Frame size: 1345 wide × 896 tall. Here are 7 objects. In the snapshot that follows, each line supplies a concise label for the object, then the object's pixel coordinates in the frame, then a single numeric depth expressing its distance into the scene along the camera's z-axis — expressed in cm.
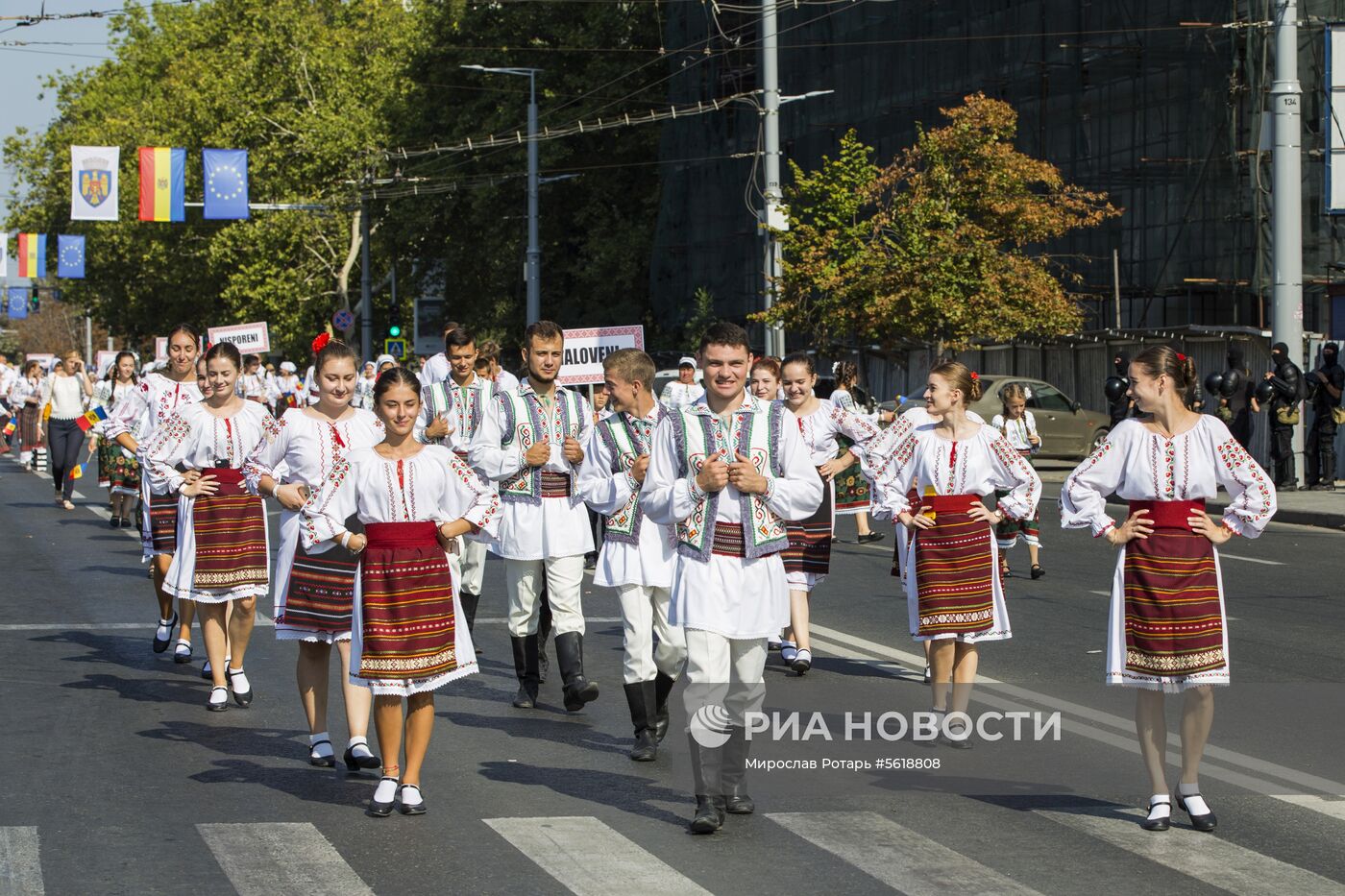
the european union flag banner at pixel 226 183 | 4650
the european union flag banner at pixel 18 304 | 10756
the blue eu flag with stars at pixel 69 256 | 6494
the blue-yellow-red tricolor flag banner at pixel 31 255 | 6944
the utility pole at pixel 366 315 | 5538
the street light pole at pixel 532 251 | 4394
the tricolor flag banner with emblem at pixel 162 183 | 4775
